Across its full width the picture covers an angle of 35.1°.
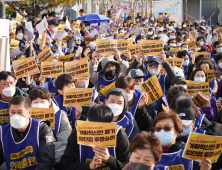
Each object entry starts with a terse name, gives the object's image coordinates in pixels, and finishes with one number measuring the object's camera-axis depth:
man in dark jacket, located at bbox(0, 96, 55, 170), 3.69
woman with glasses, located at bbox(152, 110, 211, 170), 3.29
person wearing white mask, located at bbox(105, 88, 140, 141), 3.98
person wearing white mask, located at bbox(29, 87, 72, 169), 4.20
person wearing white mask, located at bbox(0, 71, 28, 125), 4.95
